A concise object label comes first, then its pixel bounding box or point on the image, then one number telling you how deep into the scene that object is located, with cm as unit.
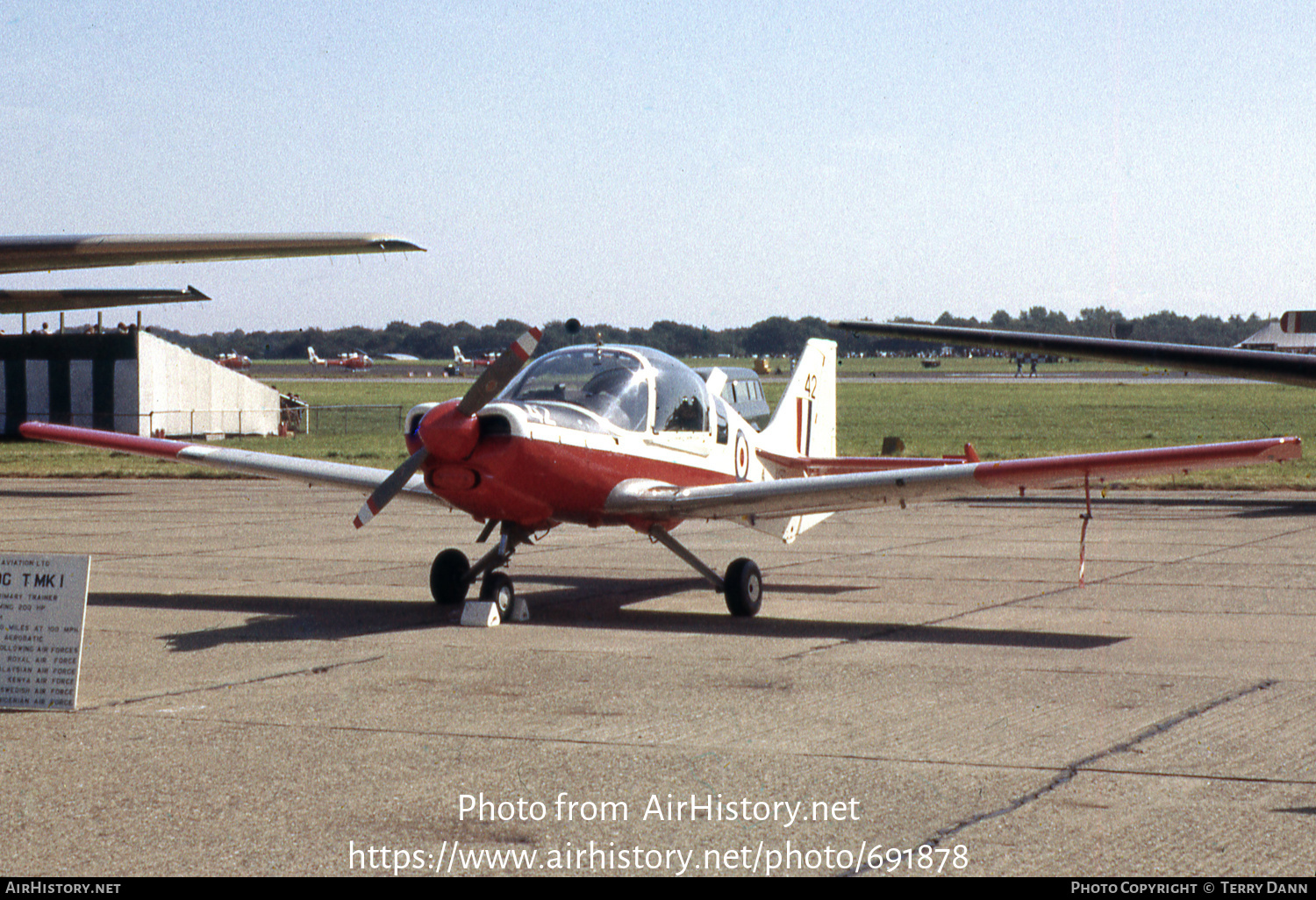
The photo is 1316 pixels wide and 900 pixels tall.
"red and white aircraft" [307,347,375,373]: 14912
